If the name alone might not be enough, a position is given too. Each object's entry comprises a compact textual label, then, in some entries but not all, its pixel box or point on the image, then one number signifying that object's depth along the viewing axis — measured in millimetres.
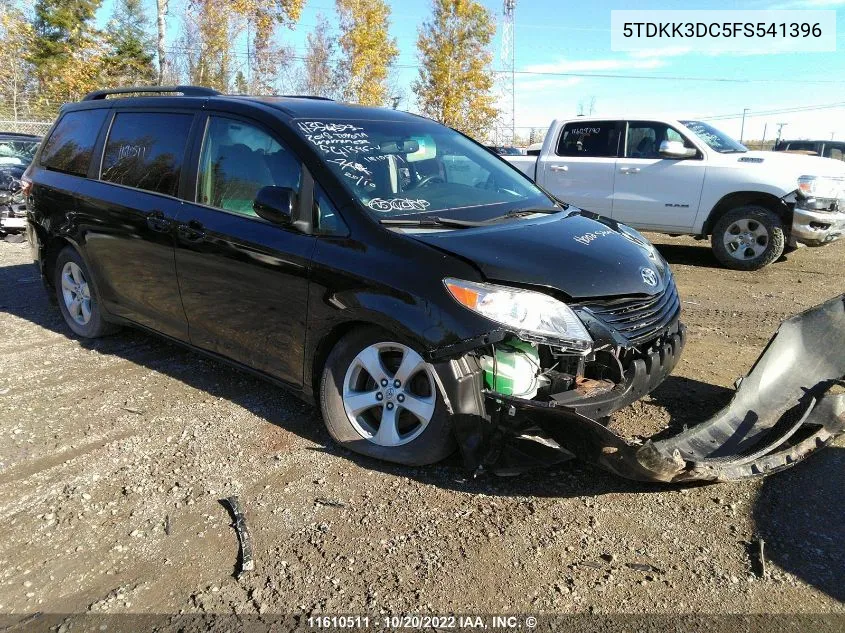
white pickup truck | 7898
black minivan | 2973
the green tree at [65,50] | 27244
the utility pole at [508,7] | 48700
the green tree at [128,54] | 31750
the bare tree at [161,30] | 19219
